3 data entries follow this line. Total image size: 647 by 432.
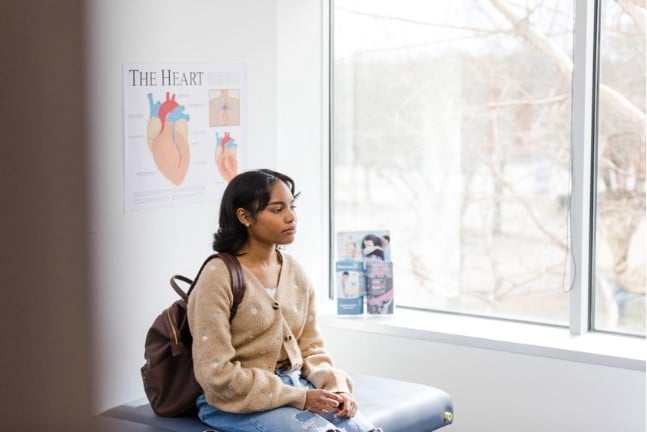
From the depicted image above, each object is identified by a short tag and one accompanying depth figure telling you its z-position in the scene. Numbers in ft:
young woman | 7.72
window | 9.95
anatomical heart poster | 9.14
